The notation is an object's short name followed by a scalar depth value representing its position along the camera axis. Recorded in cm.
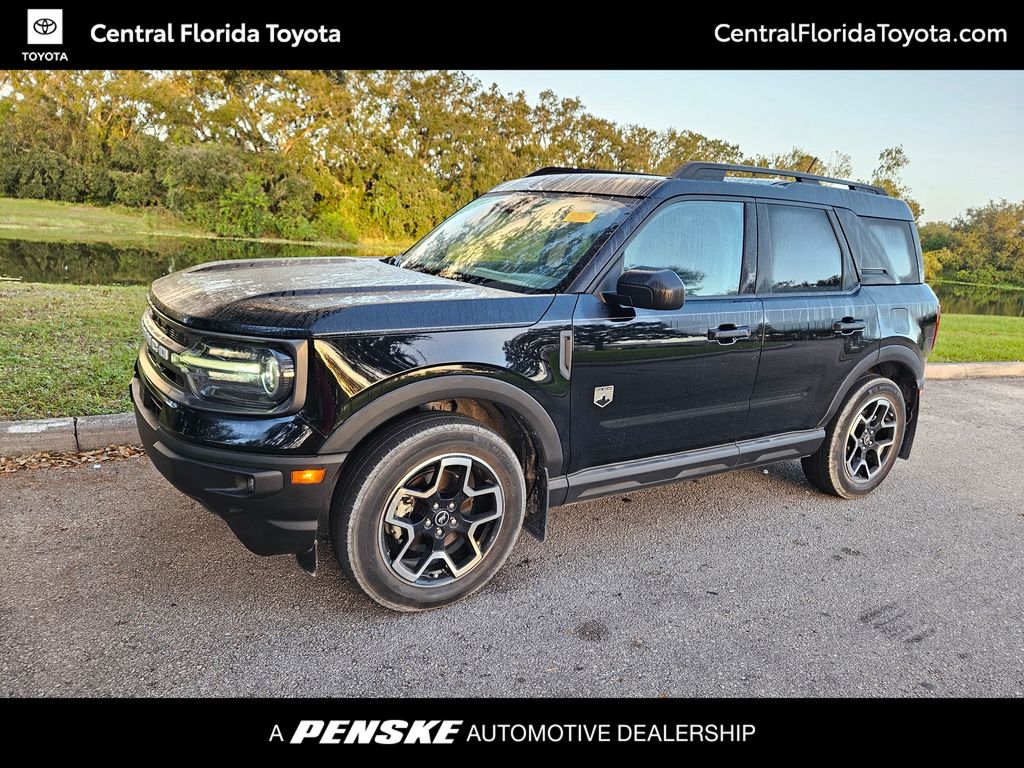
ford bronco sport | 259
